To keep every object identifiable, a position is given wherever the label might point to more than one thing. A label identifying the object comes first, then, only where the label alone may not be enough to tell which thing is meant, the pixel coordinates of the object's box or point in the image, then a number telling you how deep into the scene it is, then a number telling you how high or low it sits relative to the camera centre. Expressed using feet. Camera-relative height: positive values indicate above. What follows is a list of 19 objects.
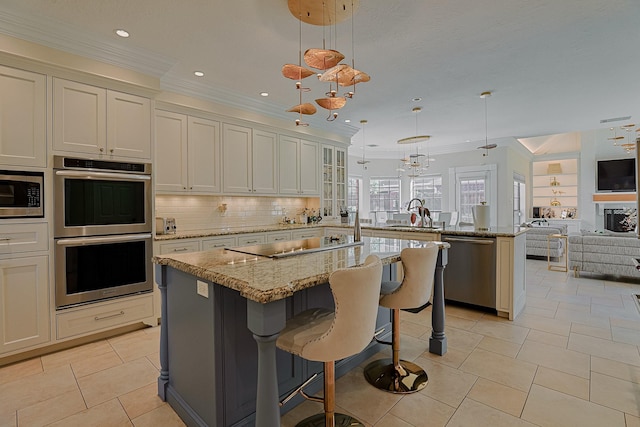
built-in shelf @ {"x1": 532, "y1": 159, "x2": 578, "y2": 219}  31.48 +2.25
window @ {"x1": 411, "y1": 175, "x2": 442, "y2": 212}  30.25 +2.02
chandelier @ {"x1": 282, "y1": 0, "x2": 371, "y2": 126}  6.91 +3.43
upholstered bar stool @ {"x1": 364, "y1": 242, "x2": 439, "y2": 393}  6.77 -2.02
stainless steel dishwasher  11.69 -2.40
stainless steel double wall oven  9.14 -0.60
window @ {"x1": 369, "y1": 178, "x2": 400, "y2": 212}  32.24 +1.68
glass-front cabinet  19.52 +1.91
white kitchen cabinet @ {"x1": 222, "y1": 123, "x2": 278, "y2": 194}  14.39 +2.46
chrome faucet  13.87 -0.22
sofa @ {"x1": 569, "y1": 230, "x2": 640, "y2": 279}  15.81 -2.28
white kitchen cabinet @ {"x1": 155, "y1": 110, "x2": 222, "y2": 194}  12.26 +2.36
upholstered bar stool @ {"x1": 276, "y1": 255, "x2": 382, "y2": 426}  4.62 -1.90
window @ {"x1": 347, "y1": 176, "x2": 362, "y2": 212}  31.28 +2.05
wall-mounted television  27.53 +3.22
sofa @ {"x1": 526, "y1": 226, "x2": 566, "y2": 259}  21.47 -2.33
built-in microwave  8.28 +0.45
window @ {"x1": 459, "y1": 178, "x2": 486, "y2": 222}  27.27 +1.44
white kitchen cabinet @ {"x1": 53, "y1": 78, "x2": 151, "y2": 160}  9.15 +2.82
